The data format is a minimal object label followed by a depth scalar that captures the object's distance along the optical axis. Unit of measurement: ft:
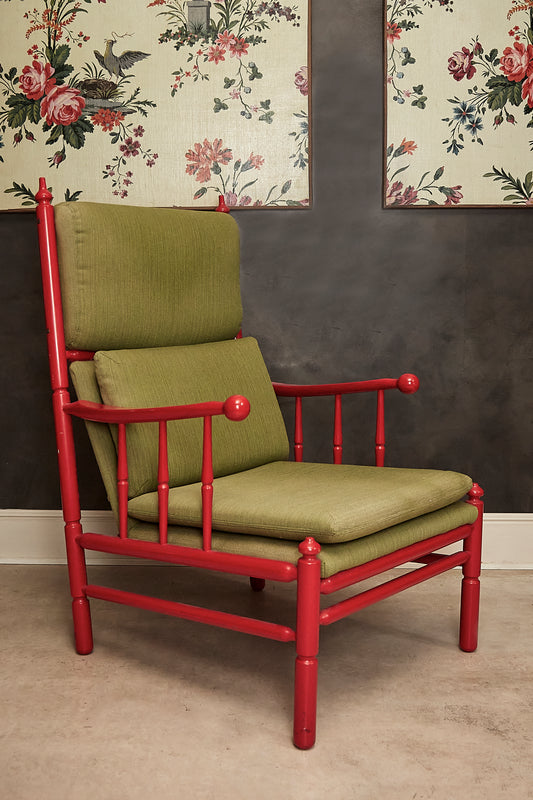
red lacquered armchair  5.19
